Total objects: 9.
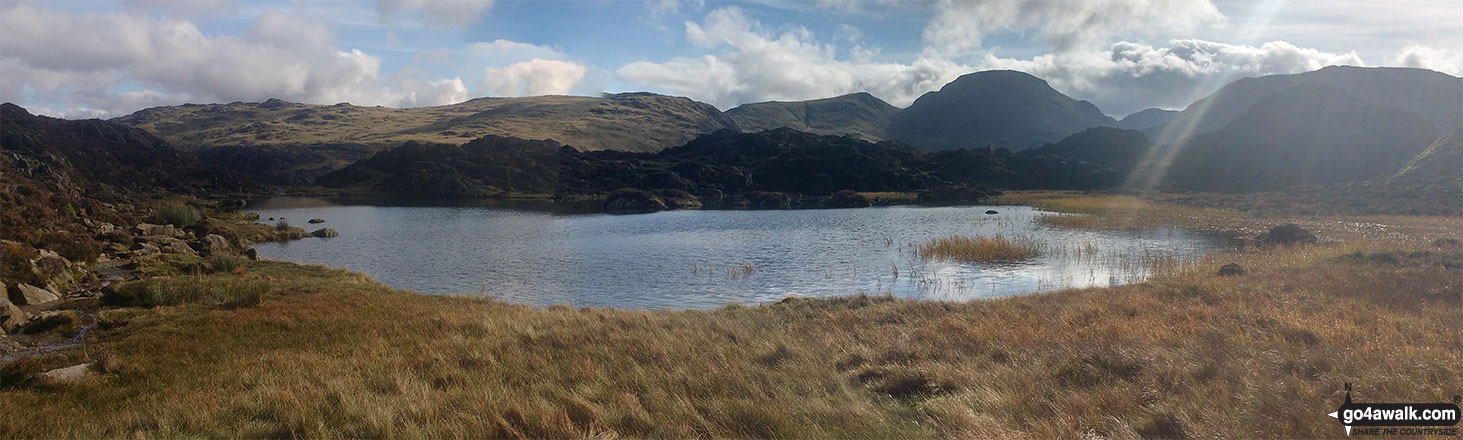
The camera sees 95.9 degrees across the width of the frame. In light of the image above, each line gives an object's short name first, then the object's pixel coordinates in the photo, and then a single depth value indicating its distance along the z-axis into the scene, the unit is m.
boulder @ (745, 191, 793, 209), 130.85
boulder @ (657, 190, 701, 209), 134.75
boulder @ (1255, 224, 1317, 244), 40.09
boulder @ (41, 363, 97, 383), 11.54
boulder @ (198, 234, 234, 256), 36.66
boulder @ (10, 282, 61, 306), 19.19
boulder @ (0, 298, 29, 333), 16.08
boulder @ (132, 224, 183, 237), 37.81
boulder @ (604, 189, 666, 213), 128.91
